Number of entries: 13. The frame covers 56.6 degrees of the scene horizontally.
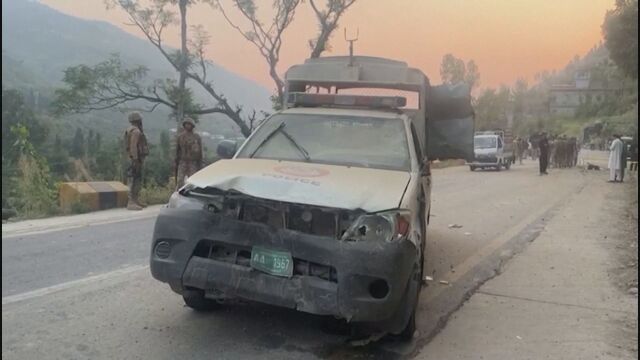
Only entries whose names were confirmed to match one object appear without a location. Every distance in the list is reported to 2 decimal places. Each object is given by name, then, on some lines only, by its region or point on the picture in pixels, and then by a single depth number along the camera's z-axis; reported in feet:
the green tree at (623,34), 76.84
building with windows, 363.35
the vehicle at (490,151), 101.30
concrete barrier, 35.60
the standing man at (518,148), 142.14
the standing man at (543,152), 91.81
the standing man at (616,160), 74.25
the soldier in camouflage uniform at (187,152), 39.14
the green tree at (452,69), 177.27
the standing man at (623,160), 76.18
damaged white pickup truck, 12.46
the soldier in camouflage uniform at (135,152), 37.04
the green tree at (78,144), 127.10
